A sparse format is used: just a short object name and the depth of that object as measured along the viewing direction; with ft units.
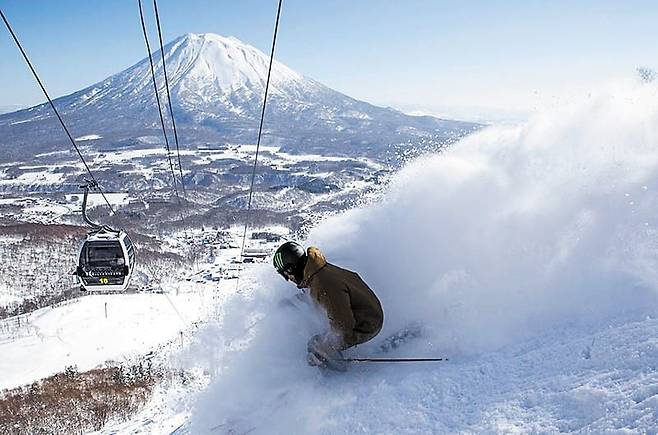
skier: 15.69
